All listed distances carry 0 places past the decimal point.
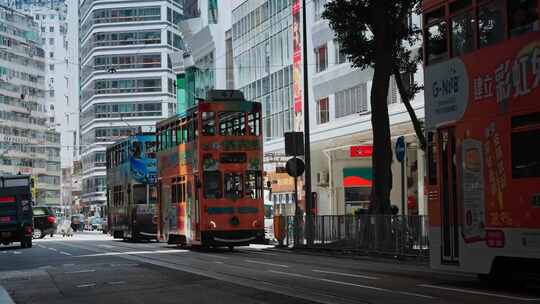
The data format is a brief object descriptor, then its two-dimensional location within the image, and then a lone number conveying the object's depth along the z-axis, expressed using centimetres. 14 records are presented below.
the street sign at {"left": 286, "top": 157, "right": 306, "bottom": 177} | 3397
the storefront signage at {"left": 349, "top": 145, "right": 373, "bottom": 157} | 4691
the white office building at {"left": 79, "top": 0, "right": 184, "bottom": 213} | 12638
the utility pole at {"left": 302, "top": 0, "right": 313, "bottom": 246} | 3391
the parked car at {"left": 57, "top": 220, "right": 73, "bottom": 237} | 7138
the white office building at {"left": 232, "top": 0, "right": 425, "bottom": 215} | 4581
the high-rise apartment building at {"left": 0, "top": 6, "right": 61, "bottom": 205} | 14650
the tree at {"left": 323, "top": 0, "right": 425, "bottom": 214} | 2919
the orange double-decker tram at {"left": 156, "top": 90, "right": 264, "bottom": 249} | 3189
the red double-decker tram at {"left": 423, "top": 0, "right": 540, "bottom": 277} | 1408
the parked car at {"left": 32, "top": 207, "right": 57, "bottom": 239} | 6284
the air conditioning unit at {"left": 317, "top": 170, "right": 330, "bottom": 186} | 5388
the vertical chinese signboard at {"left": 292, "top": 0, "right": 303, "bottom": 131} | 5806
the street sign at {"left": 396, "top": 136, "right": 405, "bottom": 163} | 2512
